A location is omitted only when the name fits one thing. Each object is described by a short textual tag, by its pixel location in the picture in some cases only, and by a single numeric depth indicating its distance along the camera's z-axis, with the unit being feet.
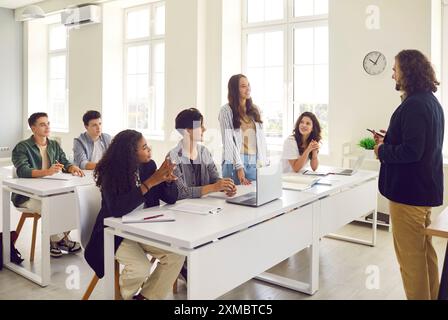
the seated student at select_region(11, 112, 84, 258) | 10.87
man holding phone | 7.57
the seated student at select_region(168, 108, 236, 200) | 8.68
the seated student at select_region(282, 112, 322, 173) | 12.10
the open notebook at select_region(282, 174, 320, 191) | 9.73
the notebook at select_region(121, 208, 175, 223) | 6.85
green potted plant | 14.32
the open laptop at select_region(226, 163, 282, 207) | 7.76
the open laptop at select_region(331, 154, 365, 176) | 11.57
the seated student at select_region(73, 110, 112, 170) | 12.71
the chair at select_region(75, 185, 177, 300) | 7.84
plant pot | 14.47
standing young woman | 10.84
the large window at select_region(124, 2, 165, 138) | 22.13
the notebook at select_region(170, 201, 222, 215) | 7.41
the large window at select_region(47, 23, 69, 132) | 27.81
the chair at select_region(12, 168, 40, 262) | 10.90
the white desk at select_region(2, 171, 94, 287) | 9.60
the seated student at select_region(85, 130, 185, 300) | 7.26
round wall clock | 14.85
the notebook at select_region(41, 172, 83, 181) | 11.00
